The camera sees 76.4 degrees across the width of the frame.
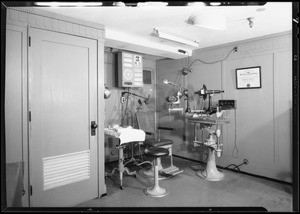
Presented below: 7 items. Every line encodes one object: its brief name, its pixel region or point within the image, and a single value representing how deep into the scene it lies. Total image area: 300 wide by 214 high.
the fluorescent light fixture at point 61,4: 0.81
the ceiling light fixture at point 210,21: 2.54
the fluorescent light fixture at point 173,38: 3.17
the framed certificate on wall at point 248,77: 3.57
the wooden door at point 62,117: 2.34
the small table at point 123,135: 3.07
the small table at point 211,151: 3.35
